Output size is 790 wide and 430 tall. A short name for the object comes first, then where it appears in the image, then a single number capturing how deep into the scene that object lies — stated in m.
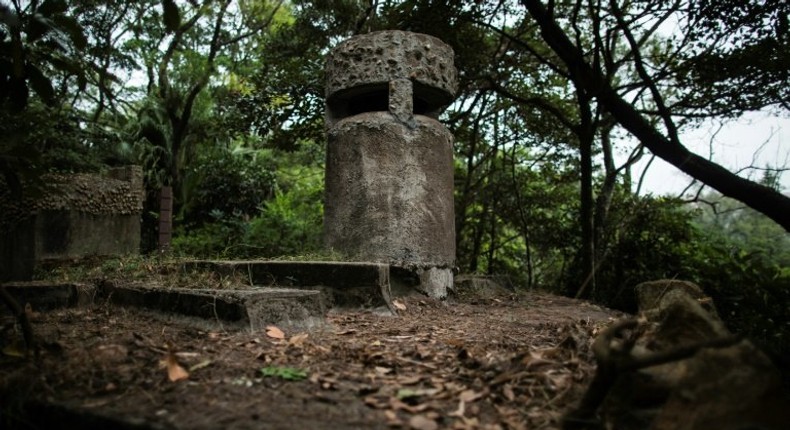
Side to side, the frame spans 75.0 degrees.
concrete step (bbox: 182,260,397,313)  3.22
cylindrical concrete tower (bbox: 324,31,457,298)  3.83
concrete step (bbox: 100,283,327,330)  2.48
